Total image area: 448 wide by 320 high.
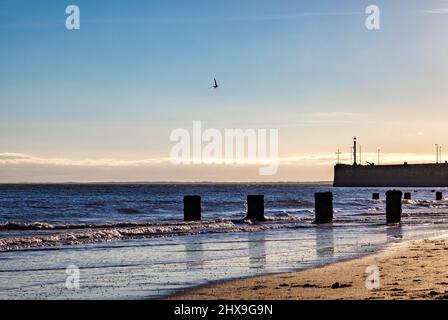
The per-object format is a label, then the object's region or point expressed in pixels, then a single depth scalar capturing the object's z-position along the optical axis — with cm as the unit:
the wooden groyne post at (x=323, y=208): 4009
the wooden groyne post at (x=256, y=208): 4188
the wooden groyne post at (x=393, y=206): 3875
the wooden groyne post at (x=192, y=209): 4059
